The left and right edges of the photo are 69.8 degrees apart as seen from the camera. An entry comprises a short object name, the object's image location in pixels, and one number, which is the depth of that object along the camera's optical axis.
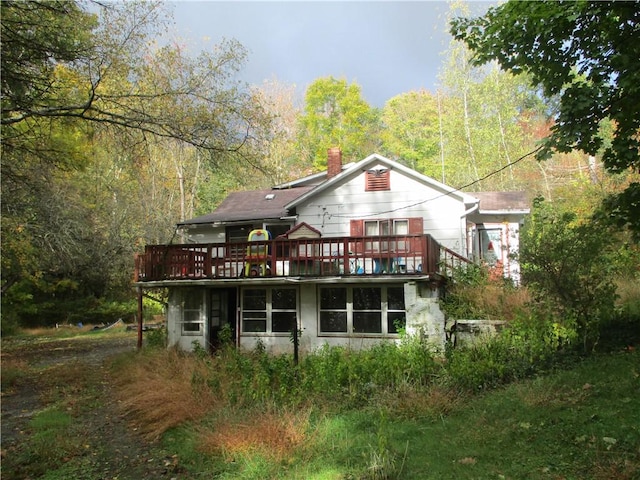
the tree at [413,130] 33.16
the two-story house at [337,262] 13.20
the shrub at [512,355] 9.03
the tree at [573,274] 9.29
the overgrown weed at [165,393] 8.66
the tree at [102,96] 8.99
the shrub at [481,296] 11.65
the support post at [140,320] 15.89
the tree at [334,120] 33.53
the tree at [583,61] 7.00
